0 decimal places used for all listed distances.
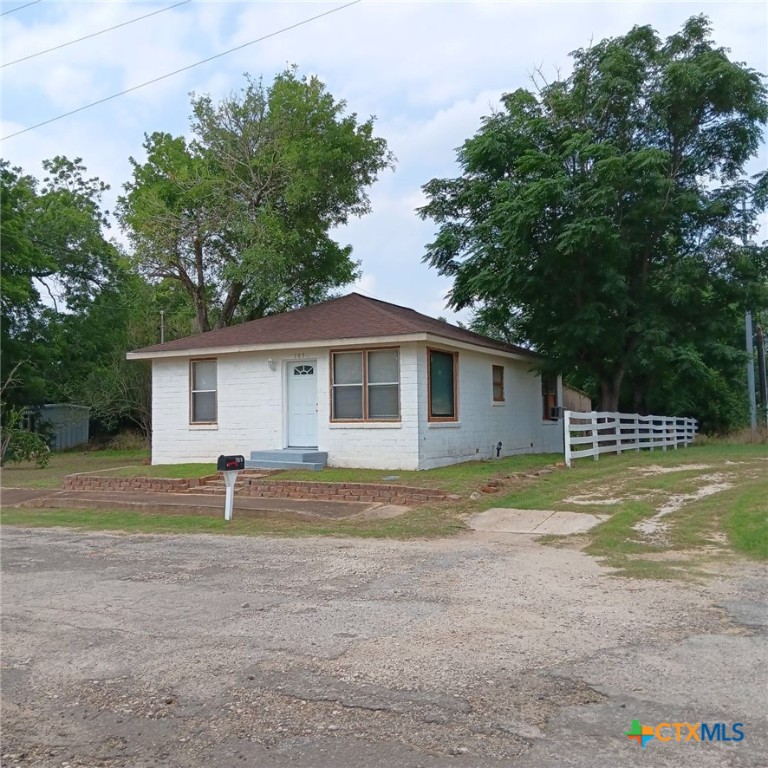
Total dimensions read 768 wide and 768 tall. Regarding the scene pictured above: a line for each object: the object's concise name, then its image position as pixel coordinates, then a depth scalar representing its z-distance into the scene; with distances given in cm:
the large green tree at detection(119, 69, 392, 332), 2288
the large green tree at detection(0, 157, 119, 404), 2539
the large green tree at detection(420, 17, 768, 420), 2000
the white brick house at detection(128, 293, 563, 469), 1549
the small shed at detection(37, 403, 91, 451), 3130
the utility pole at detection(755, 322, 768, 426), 3247
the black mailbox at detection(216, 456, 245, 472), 1096
